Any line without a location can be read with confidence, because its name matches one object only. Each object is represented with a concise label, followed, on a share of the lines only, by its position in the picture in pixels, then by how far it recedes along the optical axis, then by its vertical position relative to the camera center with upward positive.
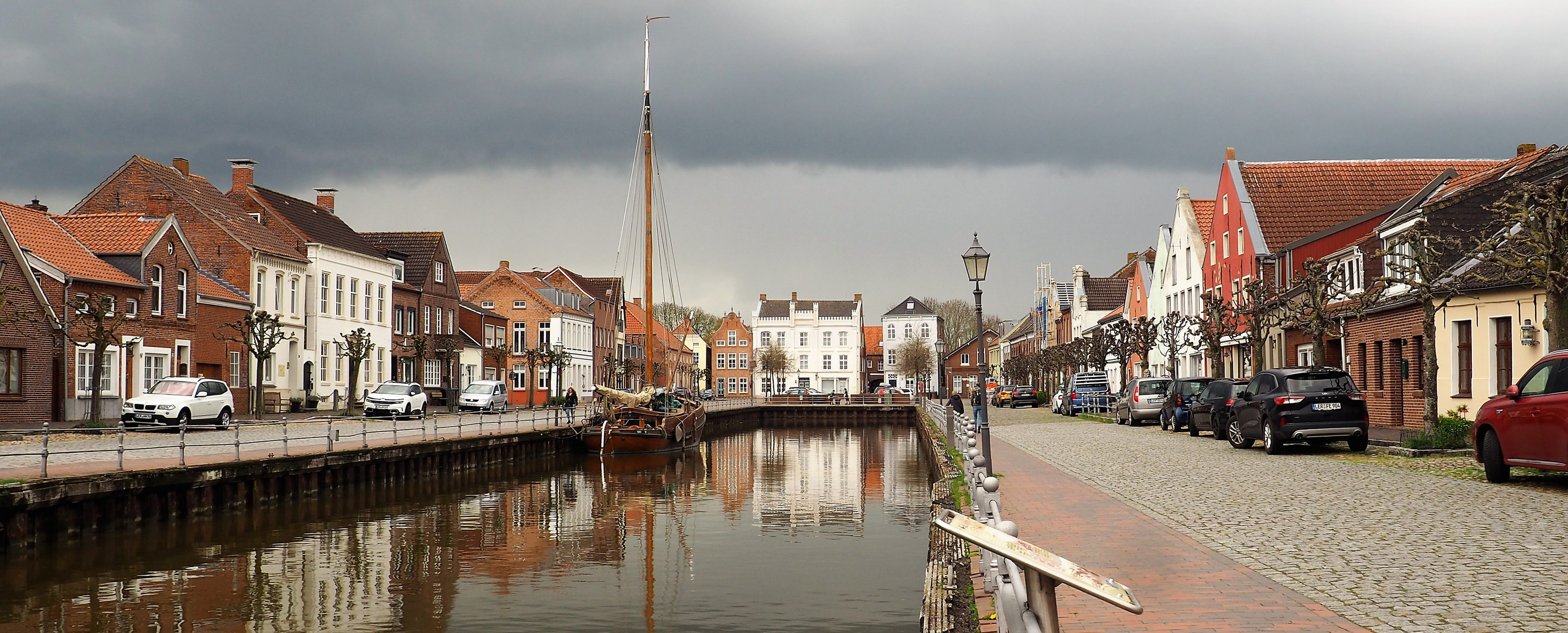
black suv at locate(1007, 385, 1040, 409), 76.81 -2.03
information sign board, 4.04 -0.64
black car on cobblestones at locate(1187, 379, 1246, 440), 30.23 -1.10
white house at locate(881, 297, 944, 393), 143.38 +3.98
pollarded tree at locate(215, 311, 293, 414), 43.12 +1.12
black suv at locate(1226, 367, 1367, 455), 23.86 -0.89
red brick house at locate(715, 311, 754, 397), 138.00 +0.82
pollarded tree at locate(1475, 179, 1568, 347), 19.31 +1.72
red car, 15.34 -0.80
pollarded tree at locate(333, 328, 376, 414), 48.97 +0.66
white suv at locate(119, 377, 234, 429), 33.88 -0.97
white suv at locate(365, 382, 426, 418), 47.56 -1.24
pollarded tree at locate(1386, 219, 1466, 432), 23.42 +1.58
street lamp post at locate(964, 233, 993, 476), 19.33 +1.51
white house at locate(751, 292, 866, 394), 137.88 +2.59
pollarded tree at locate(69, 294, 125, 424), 34.22 +1.12
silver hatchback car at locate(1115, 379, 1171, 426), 41.06 -1.17
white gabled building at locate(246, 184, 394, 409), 57.72 +3.79
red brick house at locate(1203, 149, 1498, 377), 48.34 +6.19
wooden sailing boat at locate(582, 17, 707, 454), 42.53 -1.95
